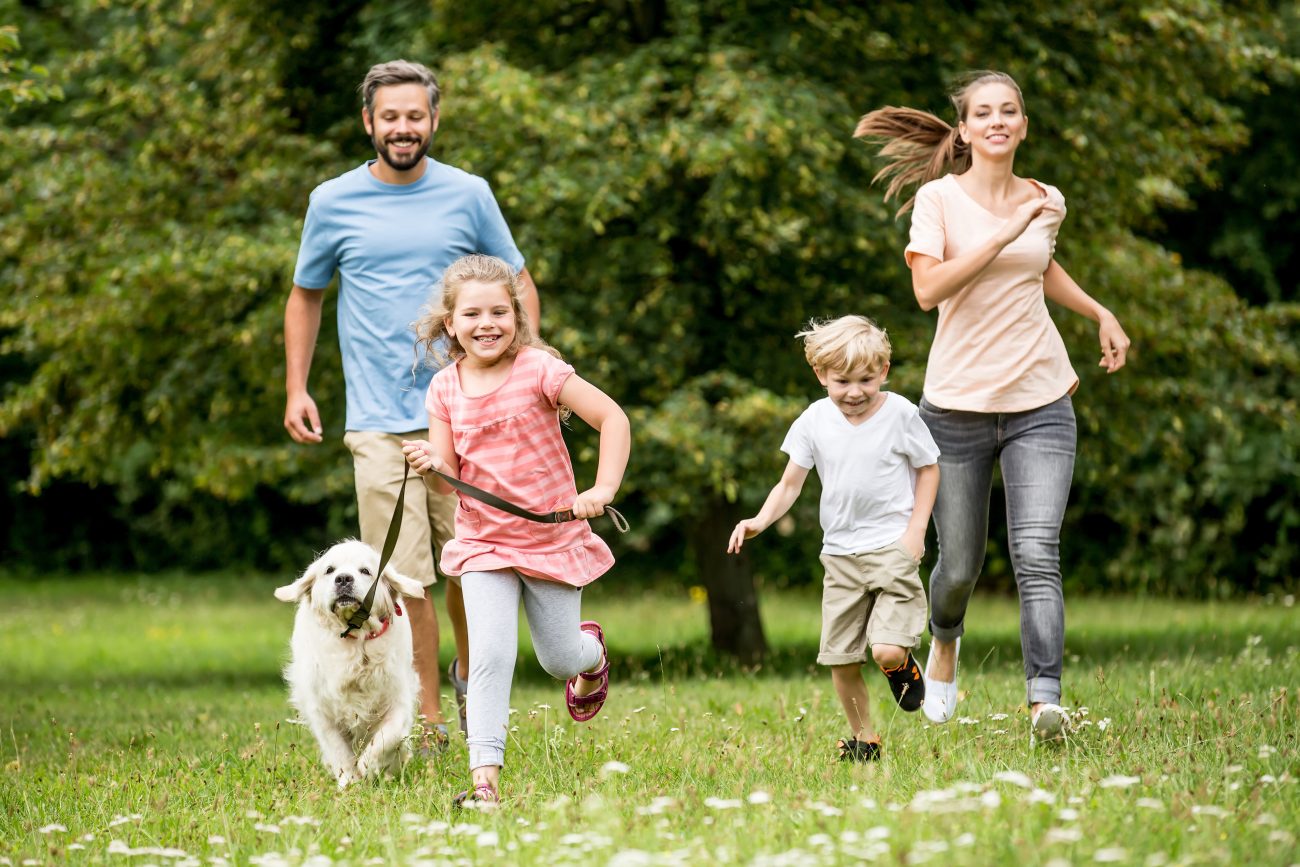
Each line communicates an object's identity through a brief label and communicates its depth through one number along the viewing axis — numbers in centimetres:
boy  955
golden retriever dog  1000
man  1127
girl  918
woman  1013
